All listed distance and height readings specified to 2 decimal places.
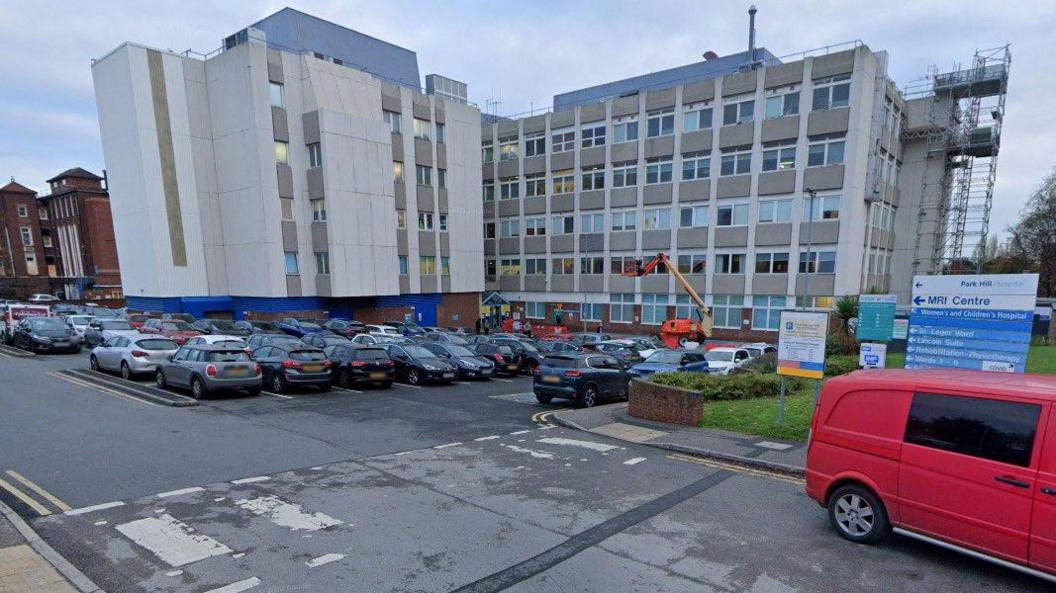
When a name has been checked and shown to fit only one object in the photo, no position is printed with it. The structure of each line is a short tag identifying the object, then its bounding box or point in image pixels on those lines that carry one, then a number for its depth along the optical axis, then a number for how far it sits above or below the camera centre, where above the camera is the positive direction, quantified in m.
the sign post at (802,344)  9.12 -1.67
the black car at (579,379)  14.27 -3.58
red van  4.46 -2.06
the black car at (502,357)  21.81 -4.40
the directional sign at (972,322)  7.68 -1.14
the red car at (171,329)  22.54 -3.25
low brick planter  10.78 -3.30
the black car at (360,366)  16.25 -3.53
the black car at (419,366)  17.89 -3.93
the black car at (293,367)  14.89 -3.26
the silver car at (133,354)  15.74 -3.00
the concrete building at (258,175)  33.16 +5.73
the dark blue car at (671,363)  16.73 -3.76
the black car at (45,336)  22.08 -3.35
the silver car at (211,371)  13.34 -3.02
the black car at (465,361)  19.61 -4.11
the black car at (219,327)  25.58 -3.64
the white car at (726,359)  18.28 -4.03
